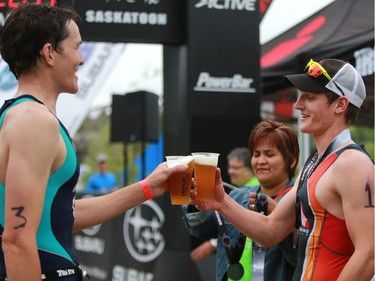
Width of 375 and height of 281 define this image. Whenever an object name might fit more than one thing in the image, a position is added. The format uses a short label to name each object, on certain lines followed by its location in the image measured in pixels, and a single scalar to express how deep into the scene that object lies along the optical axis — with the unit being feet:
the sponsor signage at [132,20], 21.14
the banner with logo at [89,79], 35.81
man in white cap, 9.75
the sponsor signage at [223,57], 22.68
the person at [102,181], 53.52
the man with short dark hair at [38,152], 8.16
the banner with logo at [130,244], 26.66
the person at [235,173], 21.44
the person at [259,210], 13.09
